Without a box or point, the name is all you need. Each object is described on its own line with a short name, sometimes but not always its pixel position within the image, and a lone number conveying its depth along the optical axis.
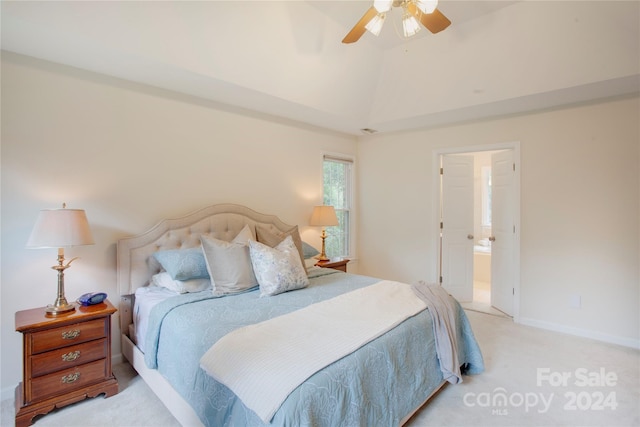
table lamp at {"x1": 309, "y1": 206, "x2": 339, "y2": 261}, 4.08
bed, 1.41
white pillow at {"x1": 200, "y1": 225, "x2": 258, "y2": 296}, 2.50
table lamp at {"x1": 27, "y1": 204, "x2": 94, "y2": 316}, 2.04
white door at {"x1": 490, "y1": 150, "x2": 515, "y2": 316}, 3.89
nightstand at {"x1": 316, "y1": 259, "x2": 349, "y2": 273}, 3.91
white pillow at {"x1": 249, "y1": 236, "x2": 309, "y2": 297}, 2.51
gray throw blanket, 2.14
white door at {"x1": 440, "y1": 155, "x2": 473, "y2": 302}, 4.43
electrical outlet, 3.39
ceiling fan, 1.98
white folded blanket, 1.34
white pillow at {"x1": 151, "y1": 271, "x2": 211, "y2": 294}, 2.50
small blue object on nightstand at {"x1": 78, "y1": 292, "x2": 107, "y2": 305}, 2.29
